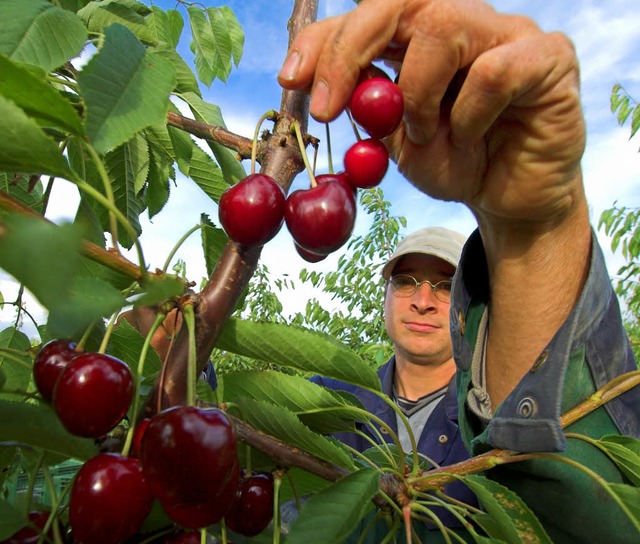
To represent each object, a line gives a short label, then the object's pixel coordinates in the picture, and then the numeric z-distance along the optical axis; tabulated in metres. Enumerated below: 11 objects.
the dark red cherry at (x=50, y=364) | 0.14
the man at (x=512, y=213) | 0.19
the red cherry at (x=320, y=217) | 0.16
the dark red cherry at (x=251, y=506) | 0.15
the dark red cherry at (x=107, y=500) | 0.11
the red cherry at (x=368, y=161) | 0.18
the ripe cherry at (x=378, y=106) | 0.17
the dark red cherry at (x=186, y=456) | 0.11
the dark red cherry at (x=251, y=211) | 0.15
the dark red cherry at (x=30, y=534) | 0.13
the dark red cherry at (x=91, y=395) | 0.12
